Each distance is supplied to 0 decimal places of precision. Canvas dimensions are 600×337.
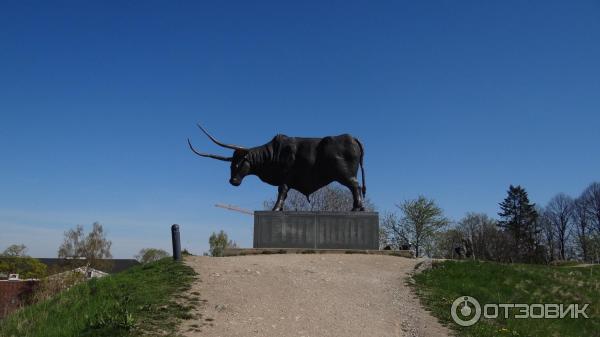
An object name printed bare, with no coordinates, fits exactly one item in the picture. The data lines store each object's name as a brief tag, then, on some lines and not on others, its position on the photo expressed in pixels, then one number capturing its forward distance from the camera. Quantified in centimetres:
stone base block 1781
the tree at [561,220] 5912
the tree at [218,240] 6022
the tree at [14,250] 5950
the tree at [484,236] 5094
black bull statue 1848
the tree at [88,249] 4525
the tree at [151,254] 8000
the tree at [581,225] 5331
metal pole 1362
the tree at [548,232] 5929
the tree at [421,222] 4003
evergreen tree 5434
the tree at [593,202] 5603
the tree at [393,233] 4089
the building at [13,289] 3159
